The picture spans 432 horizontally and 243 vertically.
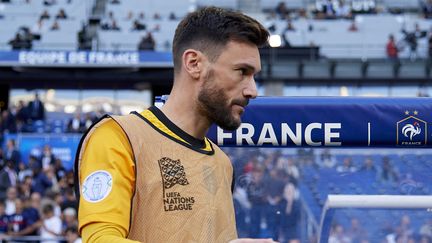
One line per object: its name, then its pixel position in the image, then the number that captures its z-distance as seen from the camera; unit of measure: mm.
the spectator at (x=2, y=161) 18098
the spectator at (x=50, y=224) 10516
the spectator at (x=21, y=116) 21656
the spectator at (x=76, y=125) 21406
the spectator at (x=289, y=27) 26586
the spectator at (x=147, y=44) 25695
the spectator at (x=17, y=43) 25703
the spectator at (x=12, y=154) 18125
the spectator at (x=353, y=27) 27234
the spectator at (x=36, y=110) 22734
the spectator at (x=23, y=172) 15688
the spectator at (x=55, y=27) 26953
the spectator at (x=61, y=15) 27641
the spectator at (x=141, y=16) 28234
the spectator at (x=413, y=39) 25375
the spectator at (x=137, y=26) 27141
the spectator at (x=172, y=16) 28312
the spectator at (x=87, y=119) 21288
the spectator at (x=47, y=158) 17553
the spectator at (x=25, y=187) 13867
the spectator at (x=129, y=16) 28197
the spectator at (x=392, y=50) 25469
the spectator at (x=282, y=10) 28566
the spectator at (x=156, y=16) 28383
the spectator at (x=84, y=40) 26203
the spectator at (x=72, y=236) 9164
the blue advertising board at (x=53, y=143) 20727
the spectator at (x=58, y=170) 15876
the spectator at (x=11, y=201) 11500
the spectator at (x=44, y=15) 27672
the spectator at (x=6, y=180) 14636
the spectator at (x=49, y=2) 29136
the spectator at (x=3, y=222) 10859
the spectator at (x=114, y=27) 27152
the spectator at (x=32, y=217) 10844
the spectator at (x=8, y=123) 21234
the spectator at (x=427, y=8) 28603
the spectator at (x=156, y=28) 27106
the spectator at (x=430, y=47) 25294
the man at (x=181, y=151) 2484
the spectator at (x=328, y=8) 28516
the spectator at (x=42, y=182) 14645
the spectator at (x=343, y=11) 28312
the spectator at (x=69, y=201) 11219
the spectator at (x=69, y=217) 10086
